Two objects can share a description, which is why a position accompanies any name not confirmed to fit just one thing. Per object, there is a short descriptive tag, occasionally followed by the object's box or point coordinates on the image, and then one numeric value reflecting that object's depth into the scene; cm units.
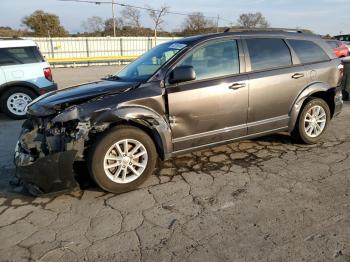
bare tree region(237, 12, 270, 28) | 6488
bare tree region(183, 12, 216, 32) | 5455
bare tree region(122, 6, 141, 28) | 5339
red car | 1290
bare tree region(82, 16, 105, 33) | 5508
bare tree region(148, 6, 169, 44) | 4708
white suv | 775
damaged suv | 359
